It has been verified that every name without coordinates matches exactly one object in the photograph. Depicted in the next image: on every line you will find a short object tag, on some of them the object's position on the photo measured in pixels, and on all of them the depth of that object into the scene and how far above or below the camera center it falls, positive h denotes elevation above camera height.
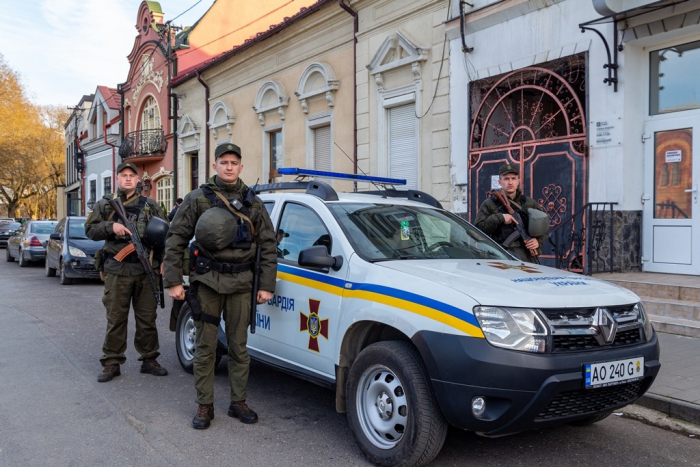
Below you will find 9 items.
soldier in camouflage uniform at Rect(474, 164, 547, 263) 6.27 +0.06
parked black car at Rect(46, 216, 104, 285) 13.82 -0.64
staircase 7.25 -0.91
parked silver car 18.92 -0.59
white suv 3.49 -0.66
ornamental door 9.87 +1.50
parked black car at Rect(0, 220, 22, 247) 31.38 -0.39
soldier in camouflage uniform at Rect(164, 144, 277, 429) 4.68 -0.35
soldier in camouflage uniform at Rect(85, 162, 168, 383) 6.01 -0.57
